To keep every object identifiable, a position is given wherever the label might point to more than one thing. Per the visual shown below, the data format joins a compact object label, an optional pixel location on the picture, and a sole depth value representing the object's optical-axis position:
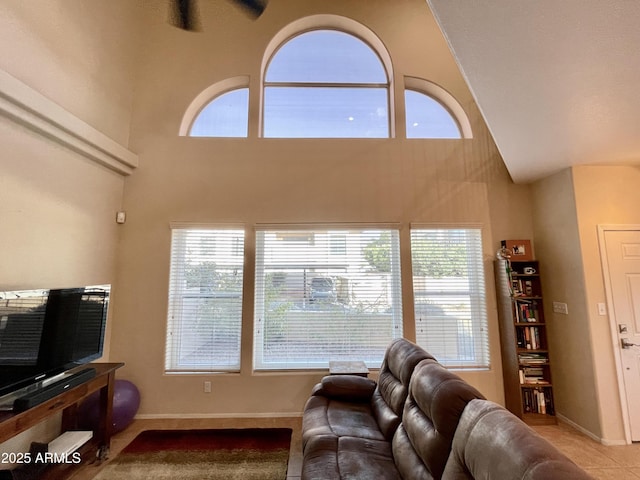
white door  2.71
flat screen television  1.84
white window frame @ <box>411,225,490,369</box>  3.38
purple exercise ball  2.54
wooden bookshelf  3.10
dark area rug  2.23
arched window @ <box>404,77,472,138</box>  3.79
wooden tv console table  1.72
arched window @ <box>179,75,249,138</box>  3.70
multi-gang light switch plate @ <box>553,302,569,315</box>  3.06
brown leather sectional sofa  0.99
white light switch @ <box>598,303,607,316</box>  2.82
